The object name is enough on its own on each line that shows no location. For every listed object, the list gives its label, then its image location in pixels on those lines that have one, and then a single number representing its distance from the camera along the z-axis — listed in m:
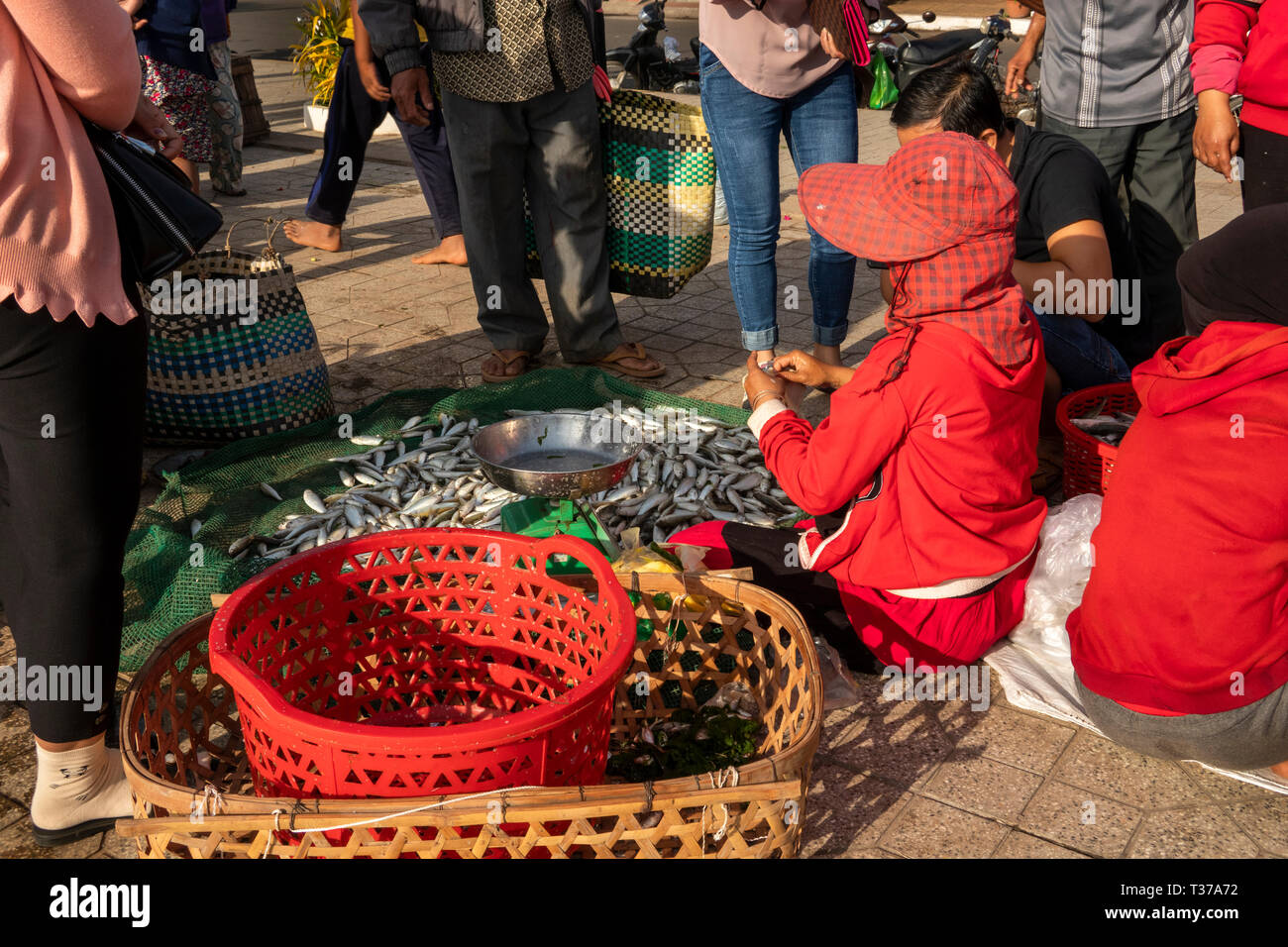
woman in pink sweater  2.32
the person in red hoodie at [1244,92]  4.17
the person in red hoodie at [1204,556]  2.59
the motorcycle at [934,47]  12.45
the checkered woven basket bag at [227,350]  4.70
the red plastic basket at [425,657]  2.17
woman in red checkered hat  2.84
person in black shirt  3.82
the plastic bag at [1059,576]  3.48
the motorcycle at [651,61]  15.23
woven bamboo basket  2.06
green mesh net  3.78
